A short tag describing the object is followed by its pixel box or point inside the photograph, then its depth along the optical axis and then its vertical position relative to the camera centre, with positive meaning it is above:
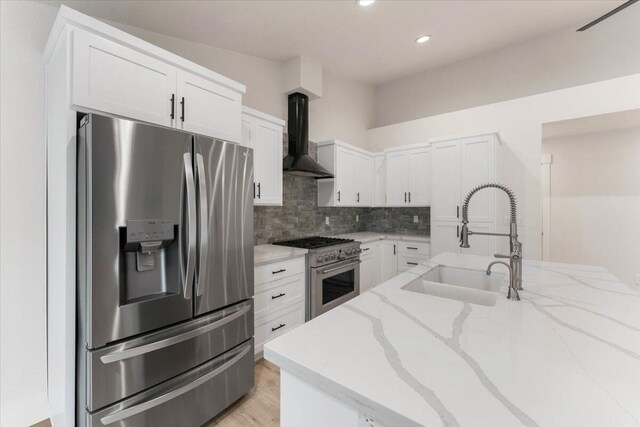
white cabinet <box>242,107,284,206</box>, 2.69 +0.66
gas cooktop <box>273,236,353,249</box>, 3.04 -0.34
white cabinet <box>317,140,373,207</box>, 3.89 +0.59
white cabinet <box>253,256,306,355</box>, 2.39 -0.78
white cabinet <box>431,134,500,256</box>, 3.43 +0.33
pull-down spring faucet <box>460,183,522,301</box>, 1.23 -0.21
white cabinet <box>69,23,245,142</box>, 1.40 +0.78
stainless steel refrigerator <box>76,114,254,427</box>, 1.29 -0.33
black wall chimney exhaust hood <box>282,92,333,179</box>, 3.41 +1.02
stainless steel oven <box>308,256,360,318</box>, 2.87 -0.81
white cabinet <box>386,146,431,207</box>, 4.08 +0.59
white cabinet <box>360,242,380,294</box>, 3.86 -0.75
